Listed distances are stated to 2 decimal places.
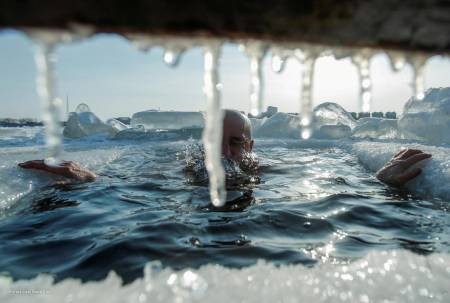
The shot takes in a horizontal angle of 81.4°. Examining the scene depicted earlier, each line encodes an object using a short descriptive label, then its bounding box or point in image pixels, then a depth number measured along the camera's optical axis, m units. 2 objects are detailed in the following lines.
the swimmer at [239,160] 0.75
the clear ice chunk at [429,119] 1.81
